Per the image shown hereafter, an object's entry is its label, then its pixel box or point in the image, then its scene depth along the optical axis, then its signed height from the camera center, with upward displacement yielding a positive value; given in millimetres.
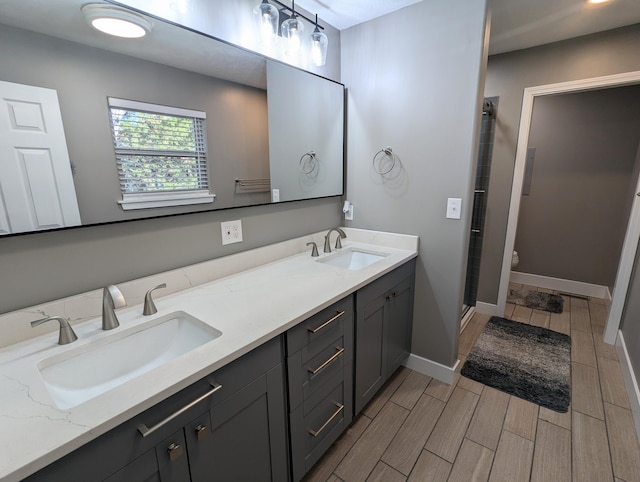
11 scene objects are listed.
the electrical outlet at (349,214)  2325 -296
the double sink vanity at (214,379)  703 -592
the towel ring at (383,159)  2043 +104
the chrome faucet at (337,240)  2039 -432
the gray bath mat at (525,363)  1991 -1381
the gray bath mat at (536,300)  3184 -1354
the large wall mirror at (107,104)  949 +290
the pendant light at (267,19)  1503 +775
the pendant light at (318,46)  1798 +747
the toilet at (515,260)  3383 -936
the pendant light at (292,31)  1636 +766
